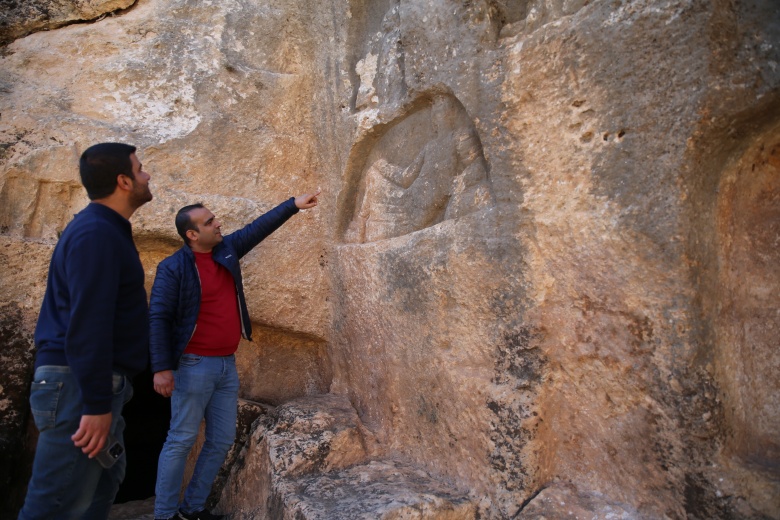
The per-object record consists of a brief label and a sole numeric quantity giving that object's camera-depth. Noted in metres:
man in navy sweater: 1.64
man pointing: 2.46
